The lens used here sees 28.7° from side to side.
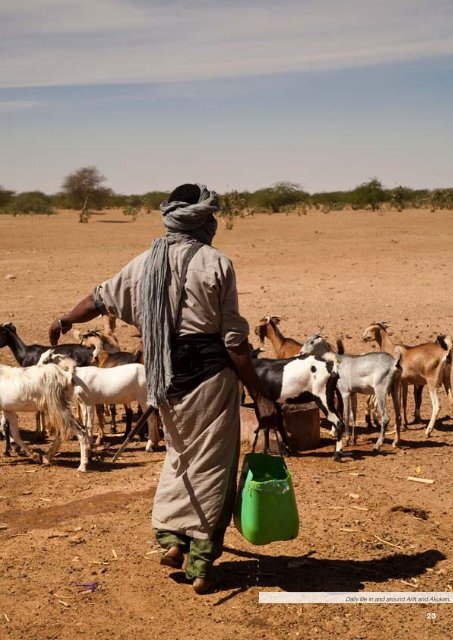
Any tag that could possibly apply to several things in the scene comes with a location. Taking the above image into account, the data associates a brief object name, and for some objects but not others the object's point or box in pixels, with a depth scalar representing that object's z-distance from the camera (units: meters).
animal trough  9.45
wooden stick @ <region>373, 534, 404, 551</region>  6.54
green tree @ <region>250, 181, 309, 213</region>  61.31
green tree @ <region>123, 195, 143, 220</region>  54.50
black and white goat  9.41
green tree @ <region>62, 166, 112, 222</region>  61.28
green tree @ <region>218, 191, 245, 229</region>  41.94
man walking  5.49
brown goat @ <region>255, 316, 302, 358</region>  11.89
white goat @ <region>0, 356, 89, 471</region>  8.77
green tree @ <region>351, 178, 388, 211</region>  59.62
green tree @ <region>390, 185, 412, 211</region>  53.75
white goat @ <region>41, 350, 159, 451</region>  9.42
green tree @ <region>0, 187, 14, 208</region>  67.81
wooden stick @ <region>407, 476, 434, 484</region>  8.14
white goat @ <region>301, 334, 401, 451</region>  9.79
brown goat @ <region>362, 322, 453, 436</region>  10.38
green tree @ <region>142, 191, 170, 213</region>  64.85
